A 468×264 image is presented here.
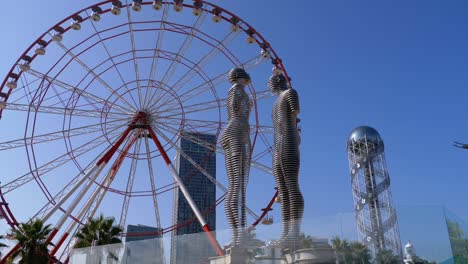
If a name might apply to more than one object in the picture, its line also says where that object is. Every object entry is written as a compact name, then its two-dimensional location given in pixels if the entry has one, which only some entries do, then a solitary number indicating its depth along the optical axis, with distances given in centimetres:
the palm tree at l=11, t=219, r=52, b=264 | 2334
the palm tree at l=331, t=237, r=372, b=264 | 1483
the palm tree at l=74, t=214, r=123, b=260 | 2609
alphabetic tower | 5391
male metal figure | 1686
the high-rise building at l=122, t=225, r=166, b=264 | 1972
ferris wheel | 2909
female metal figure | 1842
